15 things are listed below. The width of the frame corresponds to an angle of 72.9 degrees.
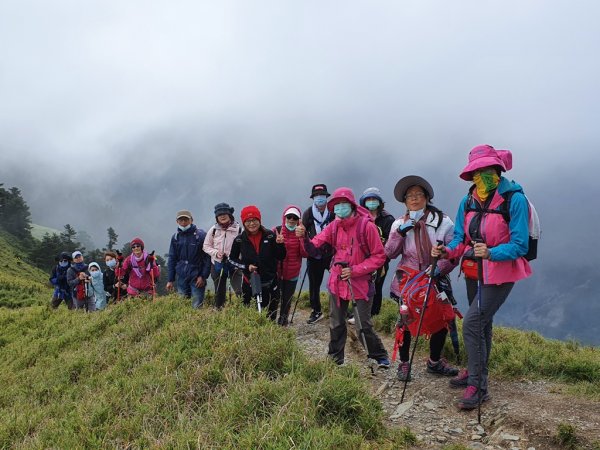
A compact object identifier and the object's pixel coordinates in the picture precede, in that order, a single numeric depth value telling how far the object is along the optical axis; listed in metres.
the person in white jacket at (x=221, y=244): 8.56
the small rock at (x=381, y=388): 5.46
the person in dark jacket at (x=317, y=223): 9.07
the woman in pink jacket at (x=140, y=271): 10.98
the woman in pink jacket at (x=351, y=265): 5.93
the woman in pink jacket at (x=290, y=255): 8.06
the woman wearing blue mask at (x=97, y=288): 13.41
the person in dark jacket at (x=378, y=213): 8.30
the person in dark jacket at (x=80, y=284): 13.59
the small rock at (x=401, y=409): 4.86
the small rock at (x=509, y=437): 4.21
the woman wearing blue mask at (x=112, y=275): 12.73
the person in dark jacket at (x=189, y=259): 9.29
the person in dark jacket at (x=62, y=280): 14.41
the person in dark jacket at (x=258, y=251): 7.75
